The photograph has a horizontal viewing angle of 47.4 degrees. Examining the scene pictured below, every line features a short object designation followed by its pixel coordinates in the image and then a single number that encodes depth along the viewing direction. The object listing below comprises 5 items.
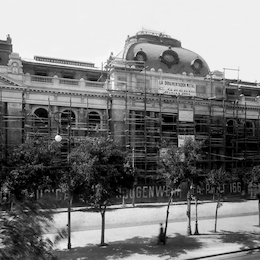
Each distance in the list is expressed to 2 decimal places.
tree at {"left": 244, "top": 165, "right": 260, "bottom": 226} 24.81
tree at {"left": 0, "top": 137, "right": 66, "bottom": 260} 6.00
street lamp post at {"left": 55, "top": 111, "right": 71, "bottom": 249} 18.36
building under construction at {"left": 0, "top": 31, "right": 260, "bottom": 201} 31.14
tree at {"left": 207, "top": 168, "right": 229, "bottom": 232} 23.51
